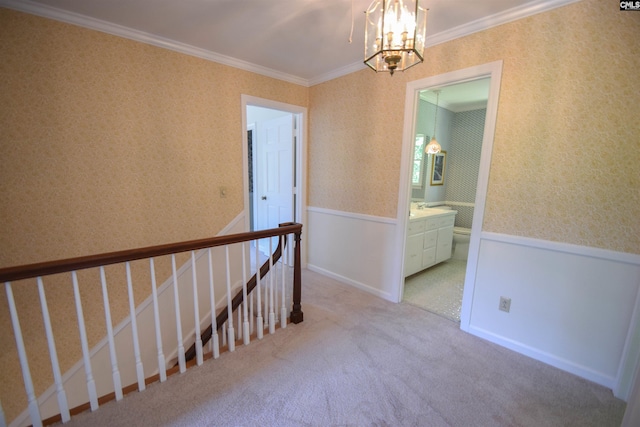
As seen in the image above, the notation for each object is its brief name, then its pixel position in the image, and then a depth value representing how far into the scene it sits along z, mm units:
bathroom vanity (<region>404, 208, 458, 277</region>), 3158
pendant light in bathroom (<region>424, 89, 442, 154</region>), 3602
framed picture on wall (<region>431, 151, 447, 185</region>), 4182
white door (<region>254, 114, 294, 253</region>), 3523
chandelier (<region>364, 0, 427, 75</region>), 1160
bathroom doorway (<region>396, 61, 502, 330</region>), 1939
